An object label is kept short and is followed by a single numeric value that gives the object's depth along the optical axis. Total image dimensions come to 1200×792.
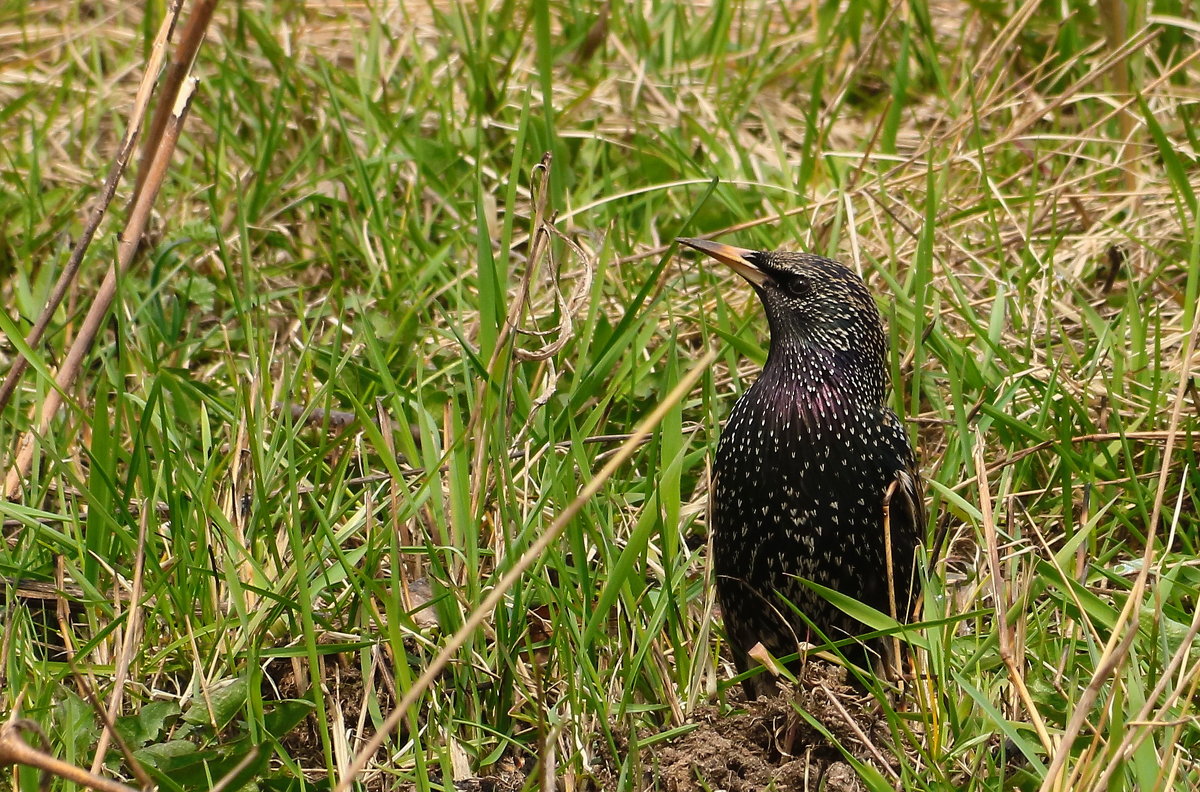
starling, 6.47
